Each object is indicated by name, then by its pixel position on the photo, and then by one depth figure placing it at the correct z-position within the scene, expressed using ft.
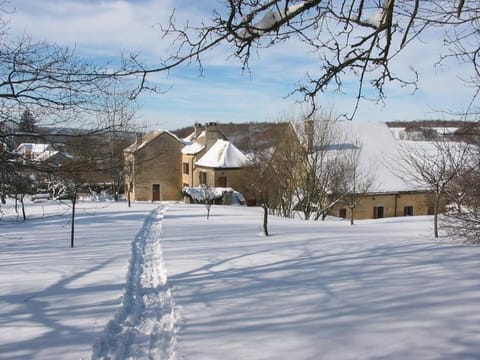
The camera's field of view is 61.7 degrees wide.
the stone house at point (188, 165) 115.55
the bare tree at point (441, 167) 39.05
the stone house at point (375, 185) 84.48
